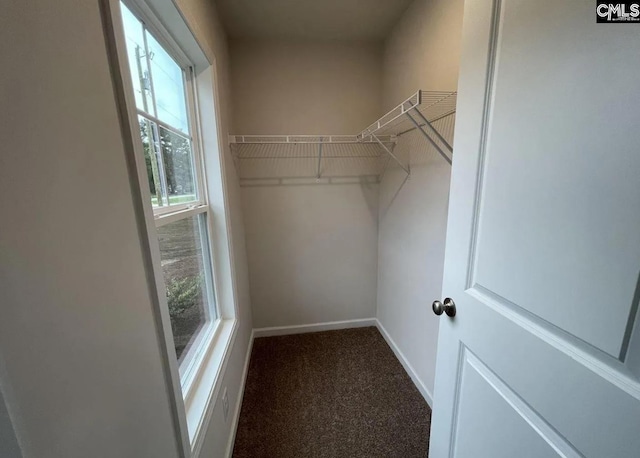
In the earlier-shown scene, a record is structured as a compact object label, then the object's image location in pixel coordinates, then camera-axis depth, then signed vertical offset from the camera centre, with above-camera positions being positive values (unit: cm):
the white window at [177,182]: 93 +2
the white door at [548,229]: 45 -12
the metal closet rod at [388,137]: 121 +33
